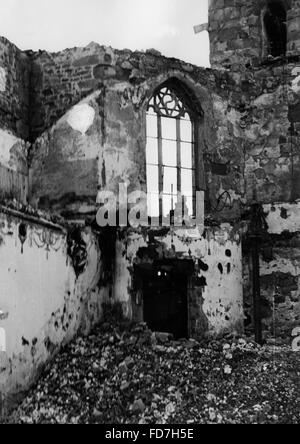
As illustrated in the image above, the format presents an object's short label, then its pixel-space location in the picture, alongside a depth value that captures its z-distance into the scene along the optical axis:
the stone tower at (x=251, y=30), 15.38
